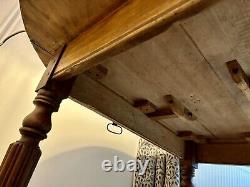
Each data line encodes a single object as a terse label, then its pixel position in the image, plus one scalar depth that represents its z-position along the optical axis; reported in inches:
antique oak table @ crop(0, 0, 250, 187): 21.3
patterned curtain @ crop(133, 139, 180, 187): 71.0
